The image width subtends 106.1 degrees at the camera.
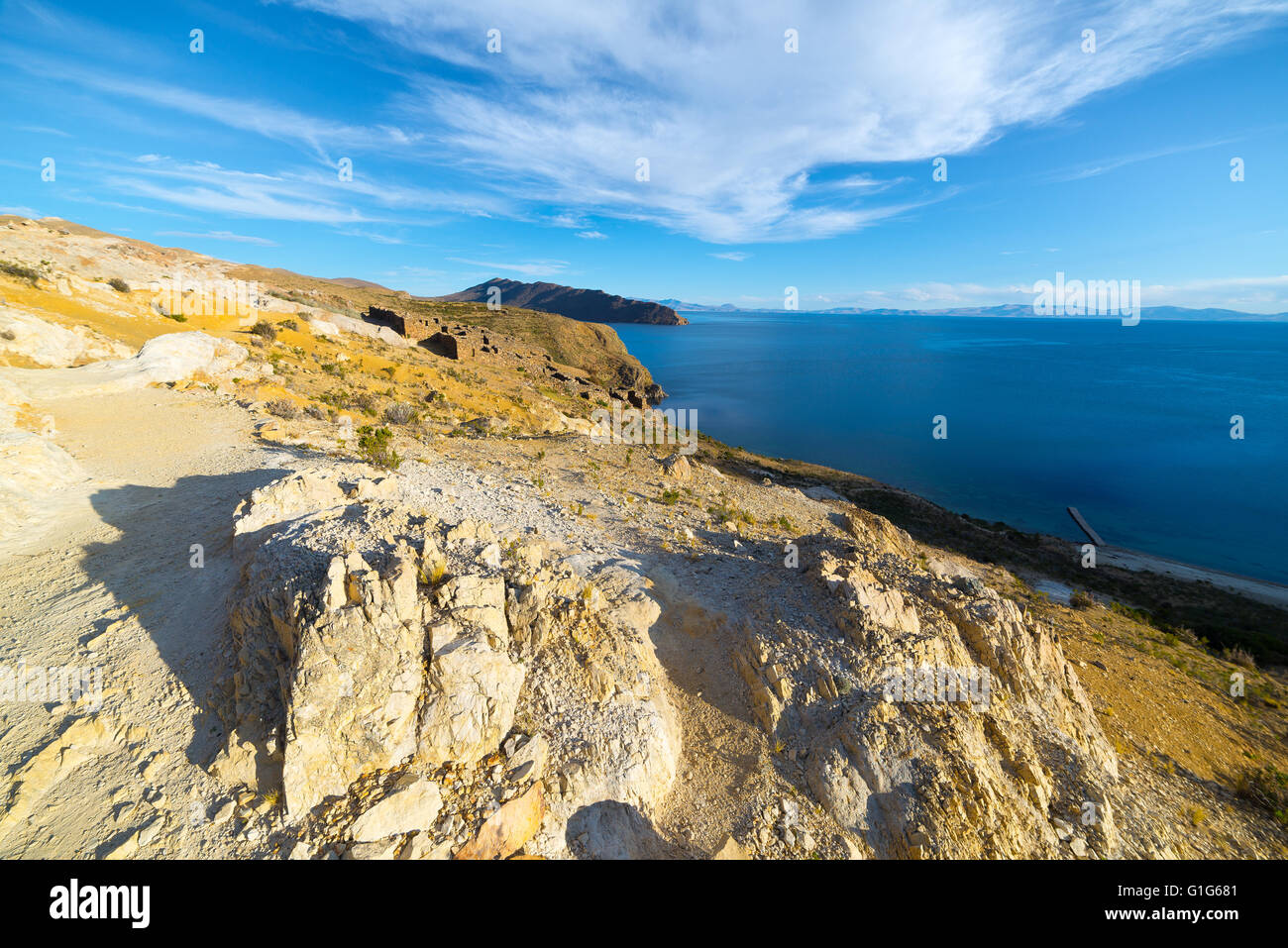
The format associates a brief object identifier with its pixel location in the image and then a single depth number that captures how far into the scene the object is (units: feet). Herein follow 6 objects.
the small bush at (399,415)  57.62
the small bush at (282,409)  49.70
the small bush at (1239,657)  41.06
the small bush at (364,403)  62.10
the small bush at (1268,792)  23.47
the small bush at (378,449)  37.88
